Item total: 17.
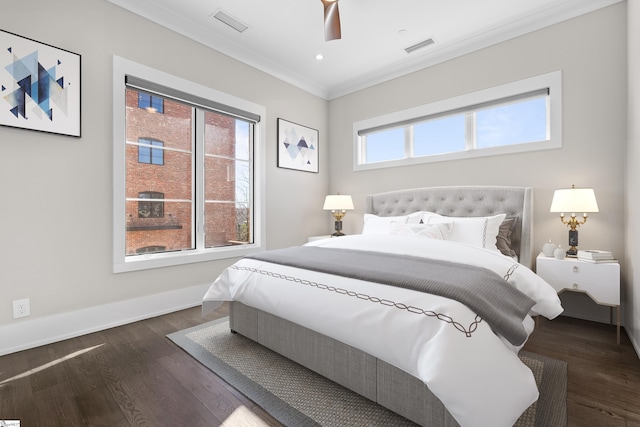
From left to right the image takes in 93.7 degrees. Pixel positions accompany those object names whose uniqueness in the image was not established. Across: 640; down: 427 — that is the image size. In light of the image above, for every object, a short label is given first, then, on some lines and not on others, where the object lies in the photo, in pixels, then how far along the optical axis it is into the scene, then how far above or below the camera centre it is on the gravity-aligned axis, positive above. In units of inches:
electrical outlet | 85.1 -26.8
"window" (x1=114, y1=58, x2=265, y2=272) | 107.6 +17.6
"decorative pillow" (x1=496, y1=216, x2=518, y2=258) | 108.5 -8.8
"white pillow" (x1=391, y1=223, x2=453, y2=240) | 106.0 -6.3
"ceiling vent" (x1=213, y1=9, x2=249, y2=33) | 115.3 +77.3
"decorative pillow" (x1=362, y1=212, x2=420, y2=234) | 128.3 -3.8
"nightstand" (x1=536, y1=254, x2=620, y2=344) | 90.0 -20.3
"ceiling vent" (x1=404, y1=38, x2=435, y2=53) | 133.4 +76.6
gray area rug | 56.6 -38.3
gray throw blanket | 50.5 -13.0
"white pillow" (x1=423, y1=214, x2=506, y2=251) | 105.5 -6.4
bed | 43.7 -19.7
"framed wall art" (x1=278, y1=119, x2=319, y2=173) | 162.2 +38.0
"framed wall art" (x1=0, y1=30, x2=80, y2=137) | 83.1 +37.5
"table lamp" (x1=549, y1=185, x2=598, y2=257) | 97.2 +2.9
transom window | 118.4 +40.6
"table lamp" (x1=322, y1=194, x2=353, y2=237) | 165.6 +4.8
